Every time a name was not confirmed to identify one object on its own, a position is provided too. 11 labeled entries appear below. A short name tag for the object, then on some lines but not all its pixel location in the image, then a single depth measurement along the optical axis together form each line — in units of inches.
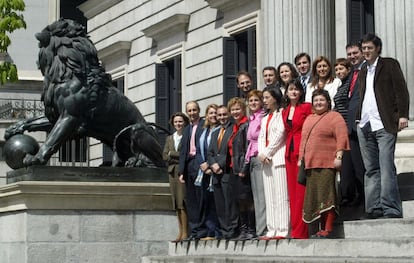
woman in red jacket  518.6
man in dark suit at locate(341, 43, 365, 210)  516.4
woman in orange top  494.0
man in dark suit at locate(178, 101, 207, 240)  602.5
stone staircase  441.7
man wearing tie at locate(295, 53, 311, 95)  554.3
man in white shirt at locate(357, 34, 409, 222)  486.0
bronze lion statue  655.8
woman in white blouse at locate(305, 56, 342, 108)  533.3
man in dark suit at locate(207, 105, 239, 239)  570.3
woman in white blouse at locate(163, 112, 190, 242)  629.3
